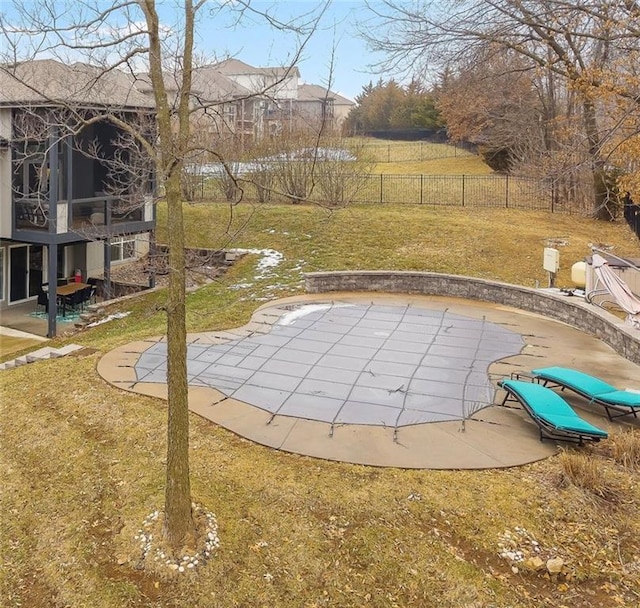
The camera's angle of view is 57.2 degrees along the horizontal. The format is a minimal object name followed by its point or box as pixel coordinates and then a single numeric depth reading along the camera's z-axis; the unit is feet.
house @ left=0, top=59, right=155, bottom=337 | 42.73
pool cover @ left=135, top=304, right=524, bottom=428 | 25.30
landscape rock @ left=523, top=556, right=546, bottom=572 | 15.74
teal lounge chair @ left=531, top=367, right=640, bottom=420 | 23.82
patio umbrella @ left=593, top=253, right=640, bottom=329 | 32.73
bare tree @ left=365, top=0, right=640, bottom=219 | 32.32
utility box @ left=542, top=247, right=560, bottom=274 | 44.52
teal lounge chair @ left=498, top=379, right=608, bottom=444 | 21.04
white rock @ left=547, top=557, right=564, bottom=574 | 15.65
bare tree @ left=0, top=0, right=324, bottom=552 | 15.33
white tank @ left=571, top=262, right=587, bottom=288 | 43.16
